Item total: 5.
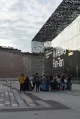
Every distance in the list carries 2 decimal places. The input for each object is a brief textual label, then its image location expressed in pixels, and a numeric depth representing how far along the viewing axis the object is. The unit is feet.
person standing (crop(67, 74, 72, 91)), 38.46
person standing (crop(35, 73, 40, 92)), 36.58
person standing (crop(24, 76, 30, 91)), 36.87
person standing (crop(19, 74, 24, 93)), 35.79
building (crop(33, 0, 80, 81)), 57.29
